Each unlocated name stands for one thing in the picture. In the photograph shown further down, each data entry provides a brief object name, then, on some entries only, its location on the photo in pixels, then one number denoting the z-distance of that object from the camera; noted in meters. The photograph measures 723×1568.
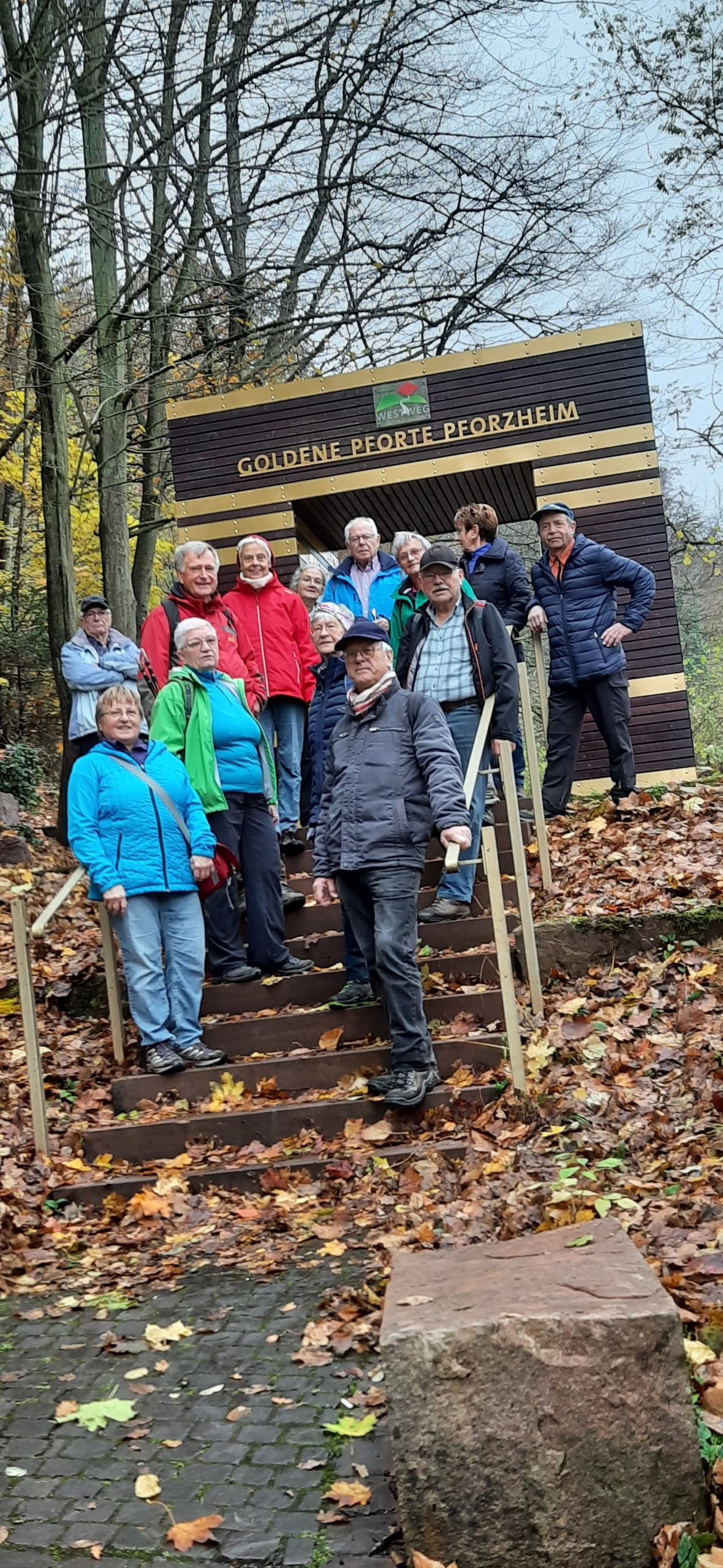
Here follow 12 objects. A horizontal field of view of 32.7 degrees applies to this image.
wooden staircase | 5.46
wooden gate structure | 11.54
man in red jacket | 7.17
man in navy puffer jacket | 8.44
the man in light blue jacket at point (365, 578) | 8.11
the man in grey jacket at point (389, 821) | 5.47
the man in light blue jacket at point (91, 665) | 8.34
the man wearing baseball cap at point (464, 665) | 7.03
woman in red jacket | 8.13
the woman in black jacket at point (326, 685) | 7.18
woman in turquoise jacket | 6.11
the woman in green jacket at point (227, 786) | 6.59
